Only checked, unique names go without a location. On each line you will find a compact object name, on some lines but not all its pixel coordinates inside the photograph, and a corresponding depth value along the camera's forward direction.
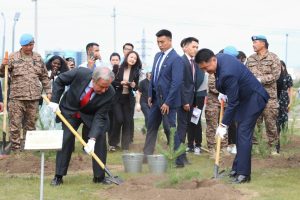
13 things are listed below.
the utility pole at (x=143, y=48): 86.93
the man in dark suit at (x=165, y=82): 8.91
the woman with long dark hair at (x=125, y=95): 11.34
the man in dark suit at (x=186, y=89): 9.39
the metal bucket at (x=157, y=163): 8.52
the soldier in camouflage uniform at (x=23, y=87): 10.14
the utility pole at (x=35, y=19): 39.91
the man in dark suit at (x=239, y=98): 7.54
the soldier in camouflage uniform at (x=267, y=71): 9.78
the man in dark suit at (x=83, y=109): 7.62
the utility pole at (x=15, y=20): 39.50
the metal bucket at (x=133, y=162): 8.62
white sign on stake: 6.07
